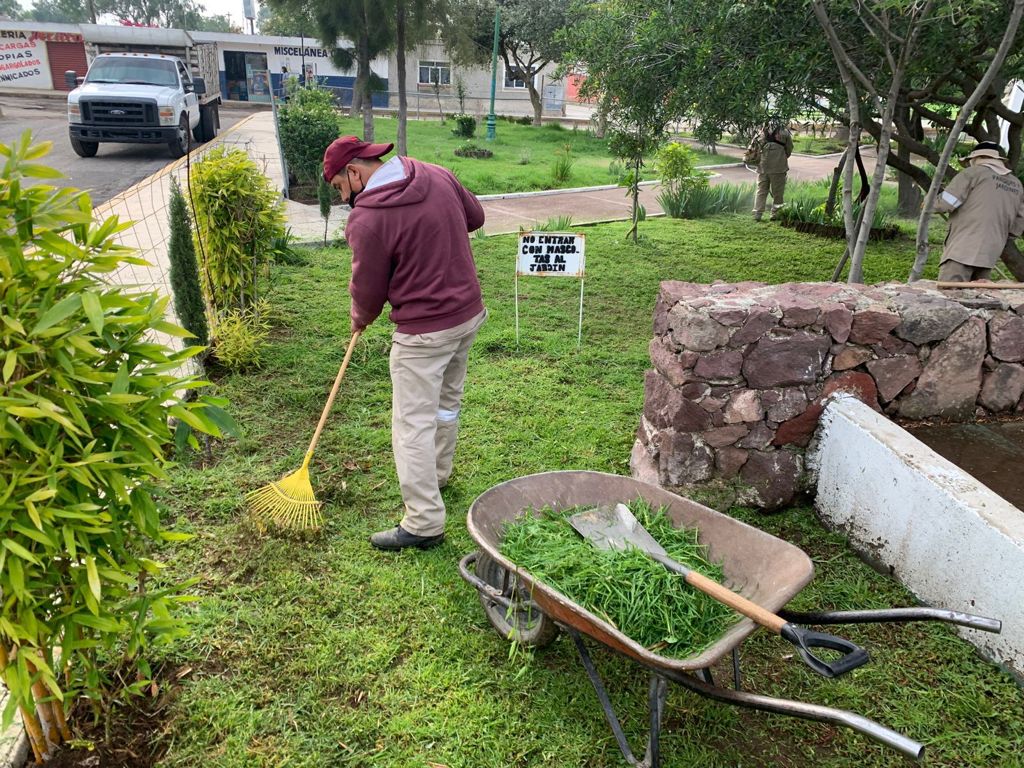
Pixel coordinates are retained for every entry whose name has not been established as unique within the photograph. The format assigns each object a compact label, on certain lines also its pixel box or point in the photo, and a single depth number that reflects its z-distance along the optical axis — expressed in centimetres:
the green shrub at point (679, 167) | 1178
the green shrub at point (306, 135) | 1178
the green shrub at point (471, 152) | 1869
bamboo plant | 171
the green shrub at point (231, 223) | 542
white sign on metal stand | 591
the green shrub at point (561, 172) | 1472
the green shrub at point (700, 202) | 1191
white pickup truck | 1422
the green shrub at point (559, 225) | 929
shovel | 187
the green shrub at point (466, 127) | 2248
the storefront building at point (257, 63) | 3469
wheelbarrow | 210
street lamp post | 2255
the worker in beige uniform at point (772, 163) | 1158
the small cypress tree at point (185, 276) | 480
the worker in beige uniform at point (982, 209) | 637
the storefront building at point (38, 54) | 3241
